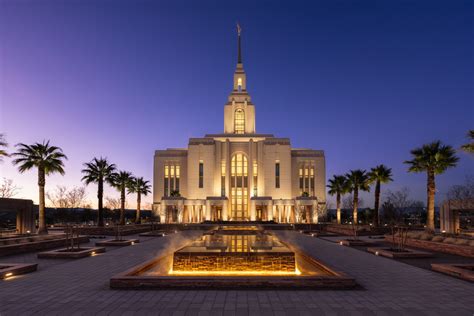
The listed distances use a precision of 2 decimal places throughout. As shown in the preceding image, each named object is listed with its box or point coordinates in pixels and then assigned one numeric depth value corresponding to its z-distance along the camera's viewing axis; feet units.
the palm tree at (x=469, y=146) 55.47
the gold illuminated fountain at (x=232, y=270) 29.43
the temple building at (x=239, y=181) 184.65
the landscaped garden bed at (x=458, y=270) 33.64
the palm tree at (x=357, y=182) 138.88
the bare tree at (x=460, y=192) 158.29
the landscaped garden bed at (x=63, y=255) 49.47
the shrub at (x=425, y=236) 67.21
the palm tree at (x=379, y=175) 122.34
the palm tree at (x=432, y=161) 89.45
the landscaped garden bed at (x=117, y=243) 69.41
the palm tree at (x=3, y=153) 56.24
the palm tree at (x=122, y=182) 144.36
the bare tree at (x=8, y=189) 146.61
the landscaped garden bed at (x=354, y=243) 70.91
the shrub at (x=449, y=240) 58.94
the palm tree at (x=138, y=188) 164.41
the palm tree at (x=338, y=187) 163.85
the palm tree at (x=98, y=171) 120.98
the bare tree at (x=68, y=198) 194.70
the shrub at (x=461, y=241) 56.75
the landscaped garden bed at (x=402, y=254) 49.99
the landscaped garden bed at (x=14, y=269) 34.72
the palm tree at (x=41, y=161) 90.17
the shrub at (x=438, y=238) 63.14
